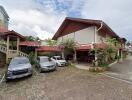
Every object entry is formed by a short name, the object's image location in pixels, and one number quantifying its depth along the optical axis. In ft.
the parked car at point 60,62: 34.91
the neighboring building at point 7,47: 35.94
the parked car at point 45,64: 28.26
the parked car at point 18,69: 22.94
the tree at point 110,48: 29.62
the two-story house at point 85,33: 34.02
